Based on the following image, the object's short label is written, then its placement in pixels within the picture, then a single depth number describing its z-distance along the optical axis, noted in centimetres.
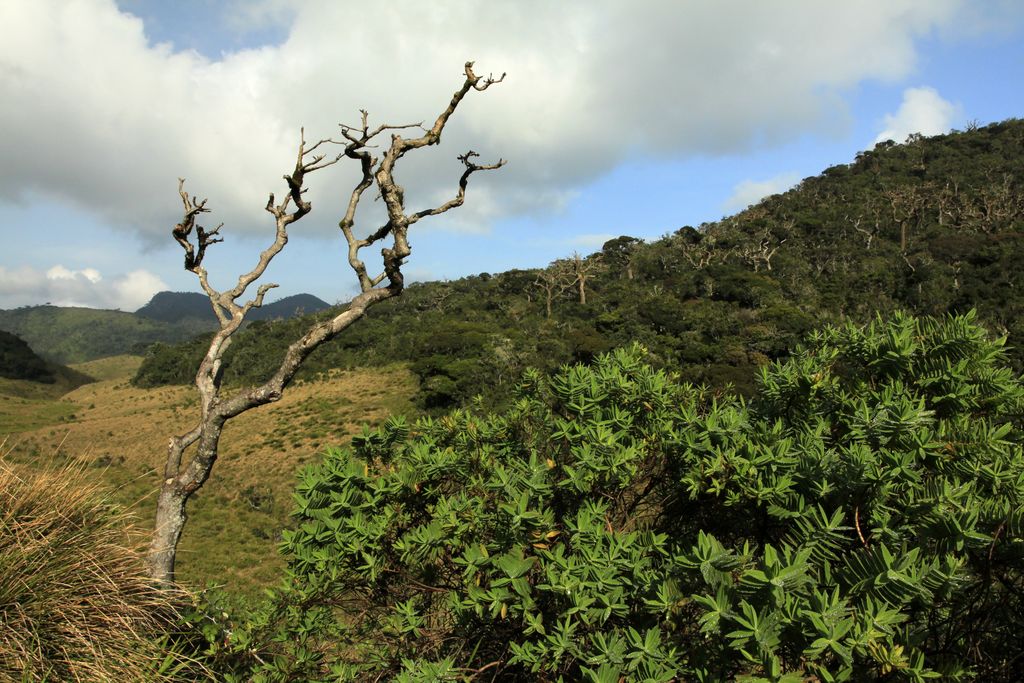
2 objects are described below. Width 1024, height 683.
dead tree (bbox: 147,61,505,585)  544
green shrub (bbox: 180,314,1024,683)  246
